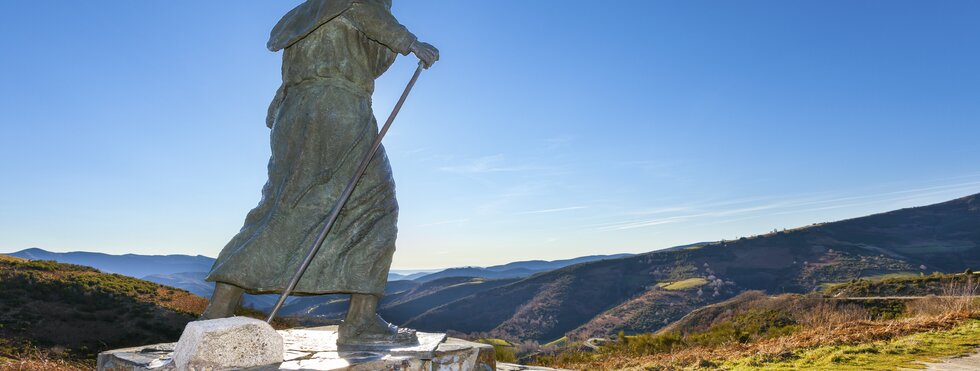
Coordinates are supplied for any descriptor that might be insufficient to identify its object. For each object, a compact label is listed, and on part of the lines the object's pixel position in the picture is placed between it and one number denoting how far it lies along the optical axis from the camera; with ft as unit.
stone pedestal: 8.54
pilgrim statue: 10.39
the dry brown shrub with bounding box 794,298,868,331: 29.60
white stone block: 7.88
